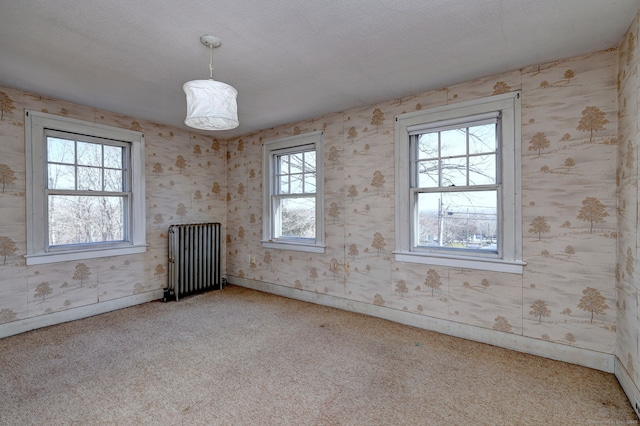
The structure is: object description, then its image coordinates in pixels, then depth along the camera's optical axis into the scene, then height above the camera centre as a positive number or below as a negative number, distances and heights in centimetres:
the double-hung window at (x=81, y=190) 320 +25
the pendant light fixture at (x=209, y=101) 198 +71
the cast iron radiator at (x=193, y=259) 414 -66
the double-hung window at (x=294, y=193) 398 +25
